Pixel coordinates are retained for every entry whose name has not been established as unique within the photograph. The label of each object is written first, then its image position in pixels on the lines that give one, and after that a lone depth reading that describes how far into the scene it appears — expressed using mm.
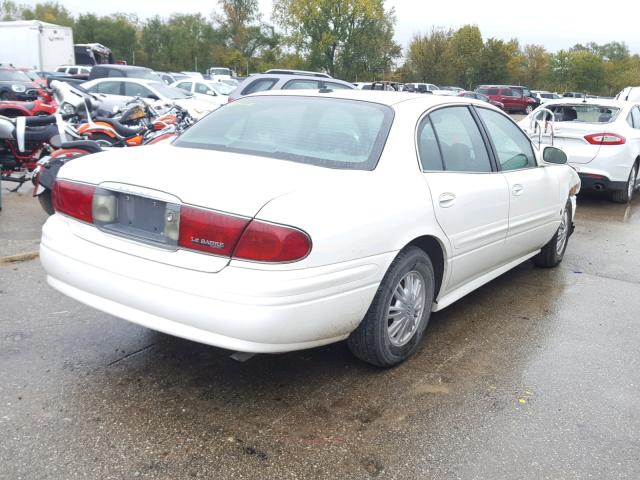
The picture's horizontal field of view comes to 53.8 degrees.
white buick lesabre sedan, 2785
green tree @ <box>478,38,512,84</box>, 64312
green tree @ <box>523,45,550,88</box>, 74250
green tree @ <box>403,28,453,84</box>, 63312
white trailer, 30312
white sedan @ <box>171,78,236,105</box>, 20781
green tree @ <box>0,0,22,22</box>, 89812
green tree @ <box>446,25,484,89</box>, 63562
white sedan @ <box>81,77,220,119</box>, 15117
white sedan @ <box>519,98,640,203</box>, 9219
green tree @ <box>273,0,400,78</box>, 56219
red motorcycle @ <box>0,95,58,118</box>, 11656
